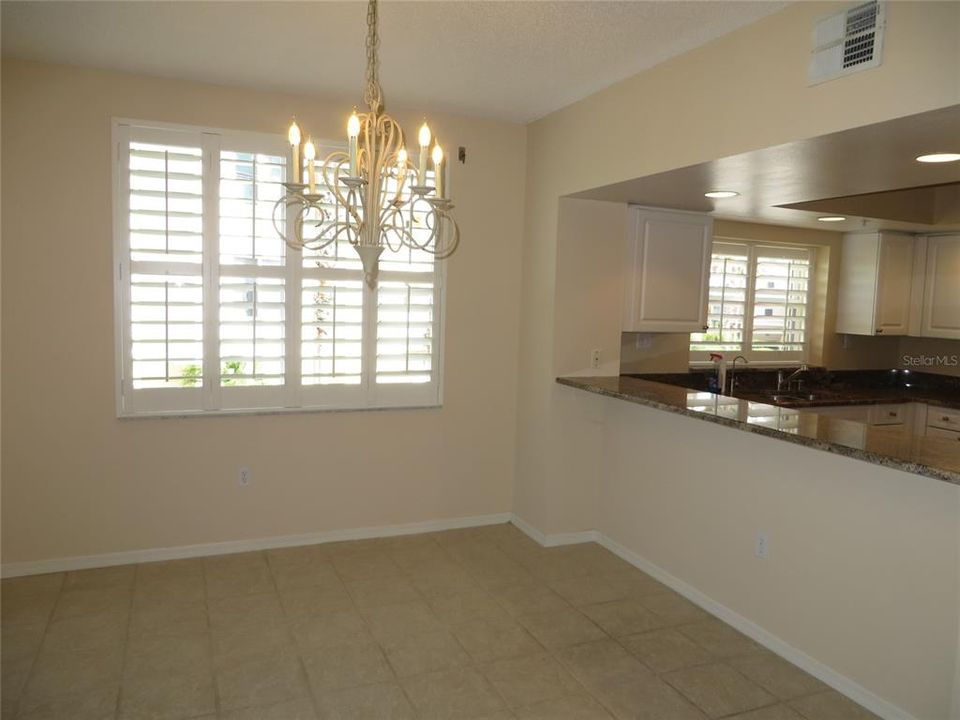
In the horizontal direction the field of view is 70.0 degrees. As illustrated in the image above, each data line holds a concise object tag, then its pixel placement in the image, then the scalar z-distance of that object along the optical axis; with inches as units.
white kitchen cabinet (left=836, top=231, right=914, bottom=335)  205.5
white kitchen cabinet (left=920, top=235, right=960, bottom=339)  195.3
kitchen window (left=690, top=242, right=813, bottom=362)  204.1
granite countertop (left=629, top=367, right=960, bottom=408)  185.9
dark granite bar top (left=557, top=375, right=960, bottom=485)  86.3
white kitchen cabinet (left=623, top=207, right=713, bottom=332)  165.3
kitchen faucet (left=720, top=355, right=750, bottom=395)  197.2
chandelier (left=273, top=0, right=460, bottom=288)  76.3
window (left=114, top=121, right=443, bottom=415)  141.0
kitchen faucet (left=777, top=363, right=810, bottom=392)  200.7
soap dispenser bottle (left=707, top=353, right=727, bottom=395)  187.6
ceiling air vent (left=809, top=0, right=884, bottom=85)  84.2
